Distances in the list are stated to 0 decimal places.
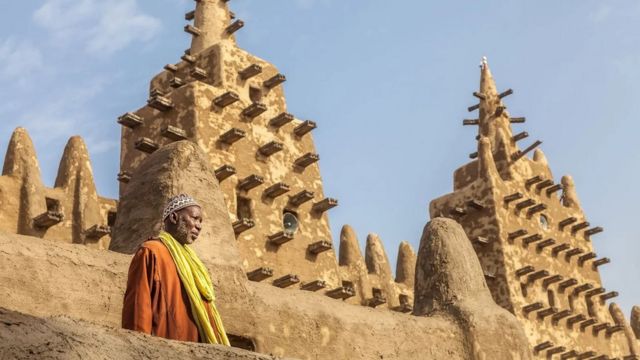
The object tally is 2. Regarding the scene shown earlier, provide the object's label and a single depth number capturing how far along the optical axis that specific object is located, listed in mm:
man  7402
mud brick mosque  8875
